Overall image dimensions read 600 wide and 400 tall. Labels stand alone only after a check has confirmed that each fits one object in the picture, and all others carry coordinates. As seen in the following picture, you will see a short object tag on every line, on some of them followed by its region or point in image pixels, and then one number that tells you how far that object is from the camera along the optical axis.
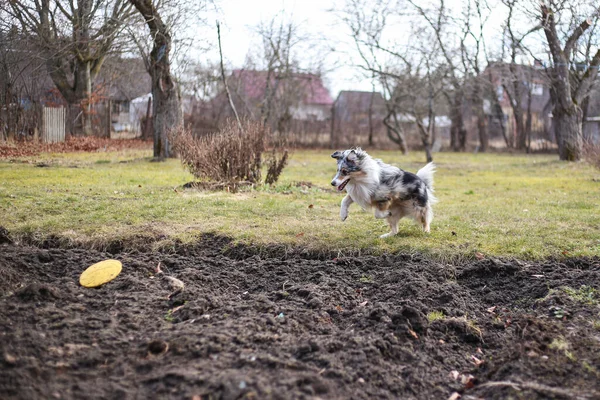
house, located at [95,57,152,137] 27.41
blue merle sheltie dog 6.77
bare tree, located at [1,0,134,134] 15.64
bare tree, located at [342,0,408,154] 23.67
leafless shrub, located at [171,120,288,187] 10.58
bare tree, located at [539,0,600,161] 19.80
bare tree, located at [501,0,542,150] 22.19
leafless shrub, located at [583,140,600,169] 14.80
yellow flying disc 4.68
